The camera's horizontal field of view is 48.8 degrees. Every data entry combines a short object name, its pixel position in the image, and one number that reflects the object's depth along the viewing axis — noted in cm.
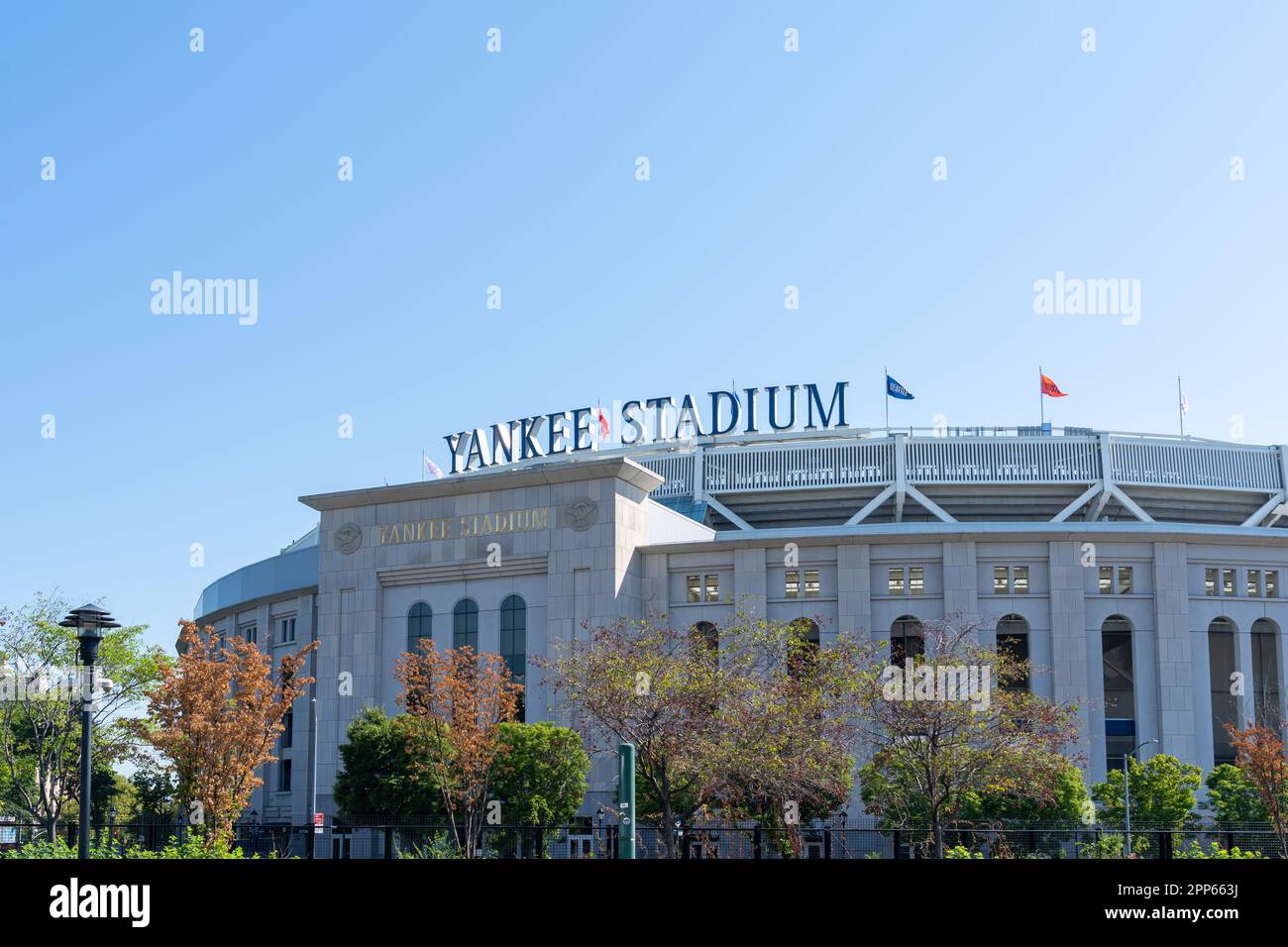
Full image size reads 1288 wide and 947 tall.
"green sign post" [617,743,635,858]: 2581
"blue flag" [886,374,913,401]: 8888
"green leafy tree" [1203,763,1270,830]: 5394
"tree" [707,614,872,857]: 3950
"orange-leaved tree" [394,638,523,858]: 4659
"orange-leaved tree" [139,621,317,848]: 3709
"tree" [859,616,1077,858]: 4034
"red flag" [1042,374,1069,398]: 8819
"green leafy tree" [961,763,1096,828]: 5188
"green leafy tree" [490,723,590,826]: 4916
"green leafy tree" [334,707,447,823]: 5166
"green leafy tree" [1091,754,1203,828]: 5350
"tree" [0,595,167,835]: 6109
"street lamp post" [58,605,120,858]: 2558
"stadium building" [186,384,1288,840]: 6122
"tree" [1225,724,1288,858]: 4934
